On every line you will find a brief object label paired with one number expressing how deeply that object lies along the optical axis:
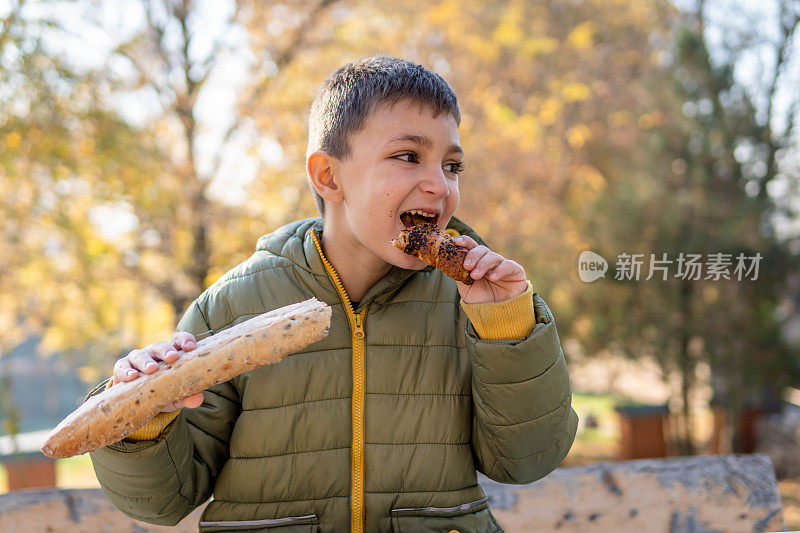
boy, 1.79
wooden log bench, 3.06
